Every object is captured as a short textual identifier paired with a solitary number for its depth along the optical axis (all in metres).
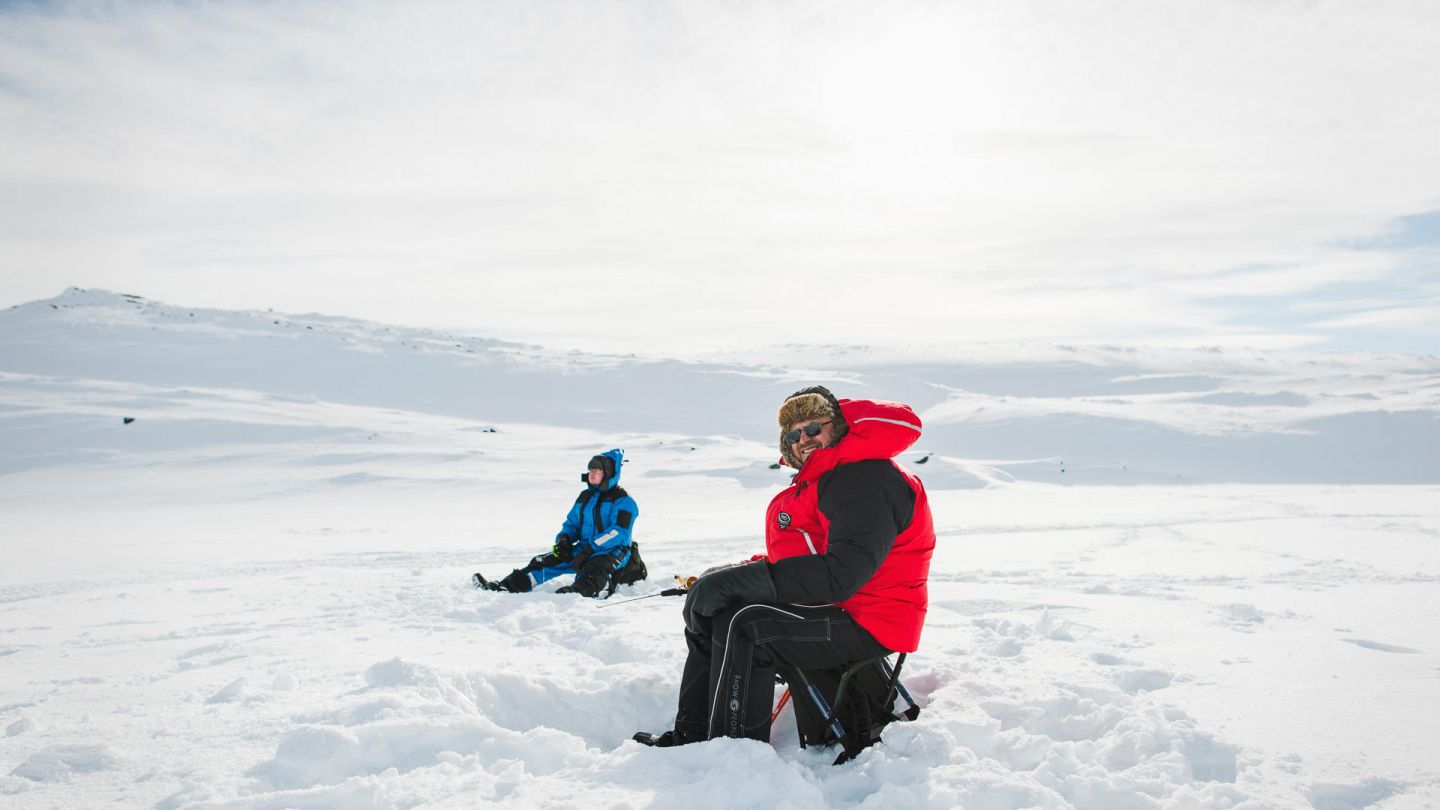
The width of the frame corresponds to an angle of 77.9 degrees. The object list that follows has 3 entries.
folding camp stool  3.57
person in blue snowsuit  7.63
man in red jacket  3.35
